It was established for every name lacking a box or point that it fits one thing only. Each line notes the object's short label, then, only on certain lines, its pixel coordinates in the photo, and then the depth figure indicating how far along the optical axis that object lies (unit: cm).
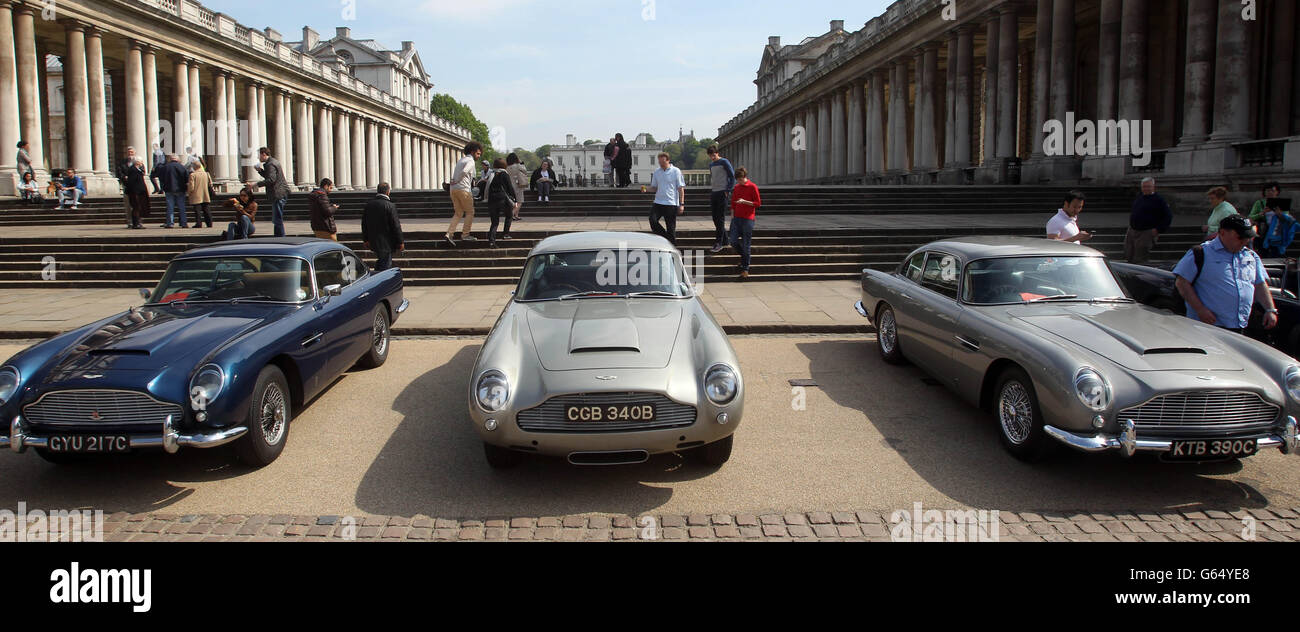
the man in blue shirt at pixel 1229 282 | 628
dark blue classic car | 466
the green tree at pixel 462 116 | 10788
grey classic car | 457
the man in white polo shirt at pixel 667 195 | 1380
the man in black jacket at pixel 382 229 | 1114
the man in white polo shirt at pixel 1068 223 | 940
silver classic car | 455
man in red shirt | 1309
